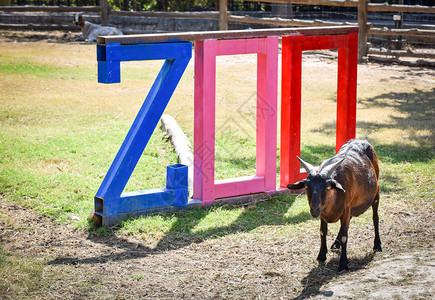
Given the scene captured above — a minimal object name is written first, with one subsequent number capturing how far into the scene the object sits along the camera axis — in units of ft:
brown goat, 15.31
